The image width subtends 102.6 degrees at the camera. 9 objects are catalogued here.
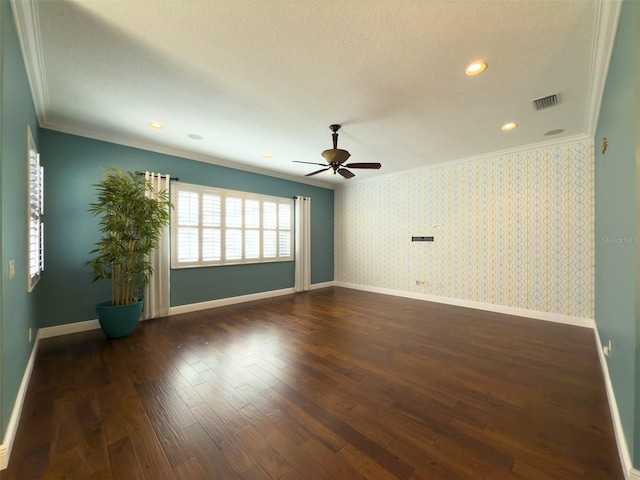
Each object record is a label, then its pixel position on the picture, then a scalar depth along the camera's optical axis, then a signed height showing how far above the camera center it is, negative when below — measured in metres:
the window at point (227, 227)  4.42 +0.24
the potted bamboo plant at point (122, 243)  3.23 -0.05
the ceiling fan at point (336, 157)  3.29 +1.08
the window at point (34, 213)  2.21 +0.23
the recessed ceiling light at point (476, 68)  2.15 +1.49
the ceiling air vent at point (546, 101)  2.65 +1.49
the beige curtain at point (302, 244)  6.07 -0.10
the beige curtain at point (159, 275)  3.99 -0.57
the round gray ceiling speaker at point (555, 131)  3.45 +1.51
